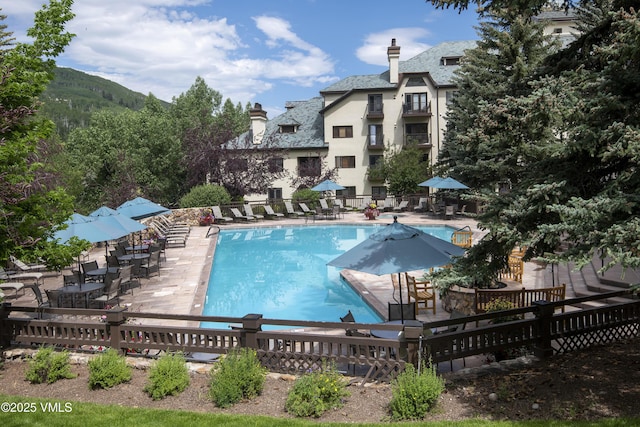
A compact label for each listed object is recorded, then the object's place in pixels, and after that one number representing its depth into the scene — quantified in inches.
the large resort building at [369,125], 1620.3
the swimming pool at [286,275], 536.7
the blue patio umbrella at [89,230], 468.4
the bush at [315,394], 251.0
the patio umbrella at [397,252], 339.9
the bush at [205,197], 1218.0
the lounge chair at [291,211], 1300.4
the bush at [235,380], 262.1
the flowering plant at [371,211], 1216.7
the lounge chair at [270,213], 1258.0
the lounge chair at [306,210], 1276.1
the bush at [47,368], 296.5
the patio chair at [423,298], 444.8
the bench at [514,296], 384.2
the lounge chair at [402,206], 1365.7
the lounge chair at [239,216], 1210.6
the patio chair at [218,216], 1195.3
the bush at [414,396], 242.5
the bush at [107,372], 285.1
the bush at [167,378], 273.3
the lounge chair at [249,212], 1232.5
